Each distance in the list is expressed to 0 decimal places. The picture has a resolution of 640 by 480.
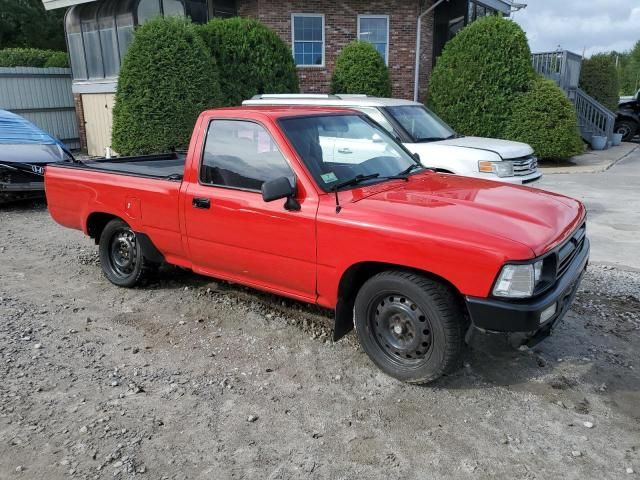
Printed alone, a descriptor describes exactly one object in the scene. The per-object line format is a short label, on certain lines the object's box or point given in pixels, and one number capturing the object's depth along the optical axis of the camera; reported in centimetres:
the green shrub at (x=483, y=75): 1400
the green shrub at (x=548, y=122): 1371
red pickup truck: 312
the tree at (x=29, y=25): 2794
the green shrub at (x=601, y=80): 1992
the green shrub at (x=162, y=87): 1193
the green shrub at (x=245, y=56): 1319
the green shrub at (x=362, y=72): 1516
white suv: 755
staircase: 1758
